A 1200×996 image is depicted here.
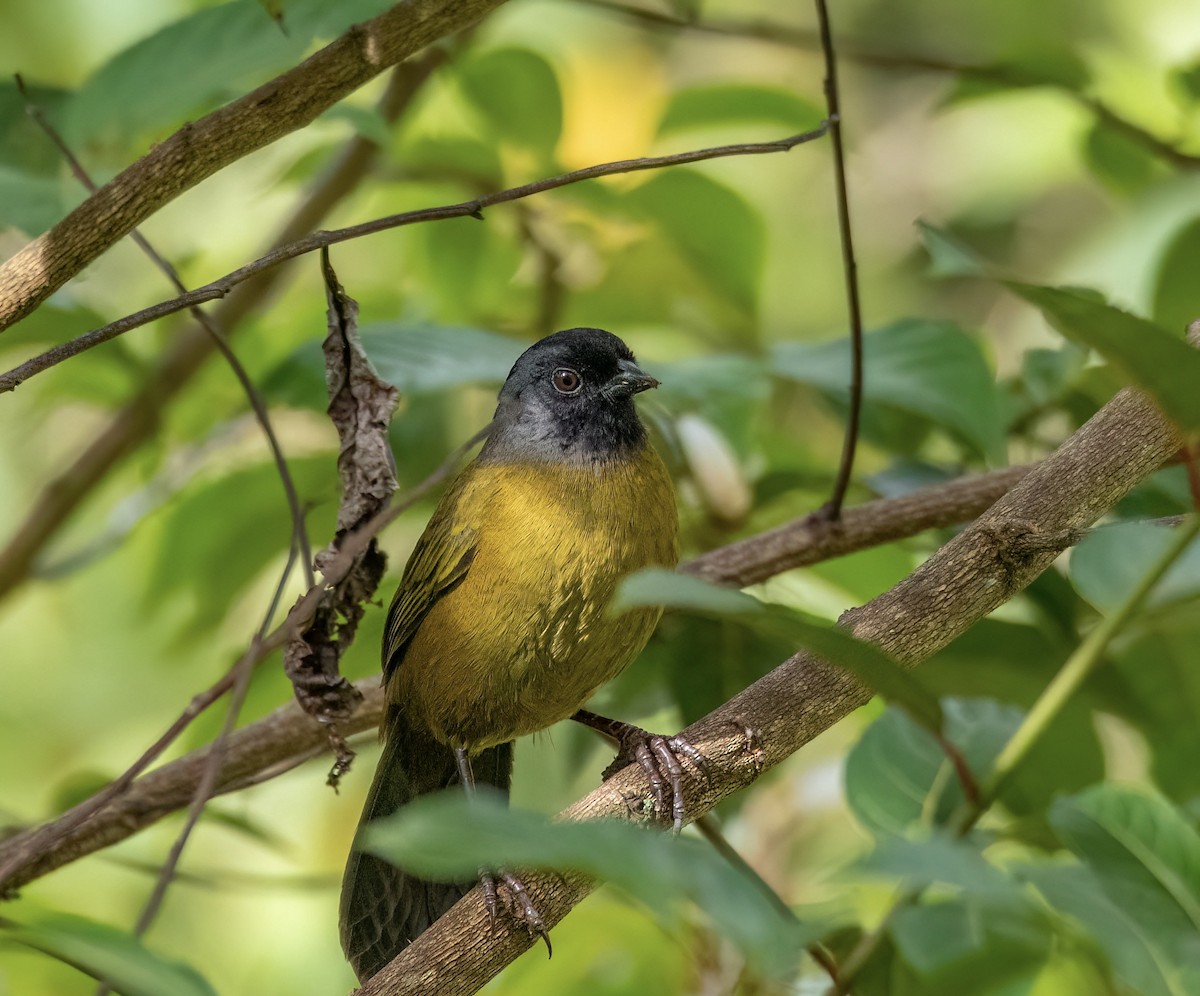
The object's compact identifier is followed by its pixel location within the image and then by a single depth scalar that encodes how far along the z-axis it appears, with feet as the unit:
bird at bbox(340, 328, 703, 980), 21.02
